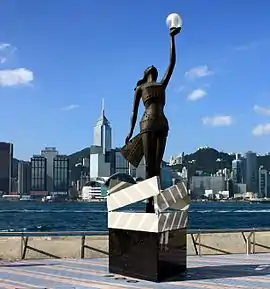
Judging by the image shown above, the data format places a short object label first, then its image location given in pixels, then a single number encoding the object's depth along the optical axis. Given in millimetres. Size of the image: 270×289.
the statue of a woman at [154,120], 10383
